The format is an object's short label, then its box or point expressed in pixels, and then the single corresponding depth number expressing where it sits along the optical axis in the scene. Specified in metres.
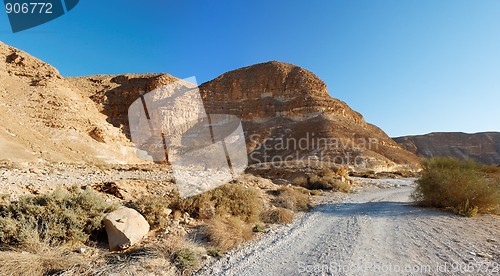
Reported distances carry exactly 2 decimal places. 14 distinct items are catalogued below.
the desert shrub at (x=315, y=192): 13.45
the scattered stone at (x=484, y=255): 4.12
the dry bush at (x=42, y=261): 3.22
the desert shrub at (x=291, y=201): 9.12
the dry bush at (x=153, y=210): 5.33
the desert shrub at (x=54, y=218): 3.80
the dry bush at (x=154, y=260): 3.71
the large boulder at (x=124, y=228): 4.34
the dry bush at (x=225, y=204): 6.35
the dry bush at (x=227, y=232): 4.89
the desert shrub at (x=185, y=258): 4.02
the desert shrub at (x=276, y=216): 7.12
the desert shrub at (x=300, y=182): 17.16
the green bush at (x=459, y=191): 7.48
